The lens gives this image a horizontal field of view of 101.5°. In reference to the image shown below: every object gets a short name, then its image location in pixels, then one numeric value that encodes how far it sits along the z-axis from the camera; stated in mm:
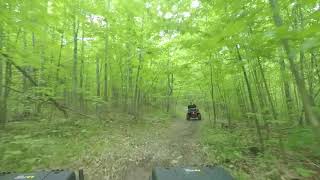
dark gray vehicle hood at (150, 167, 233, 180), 1699
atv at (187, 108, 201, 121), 10436
